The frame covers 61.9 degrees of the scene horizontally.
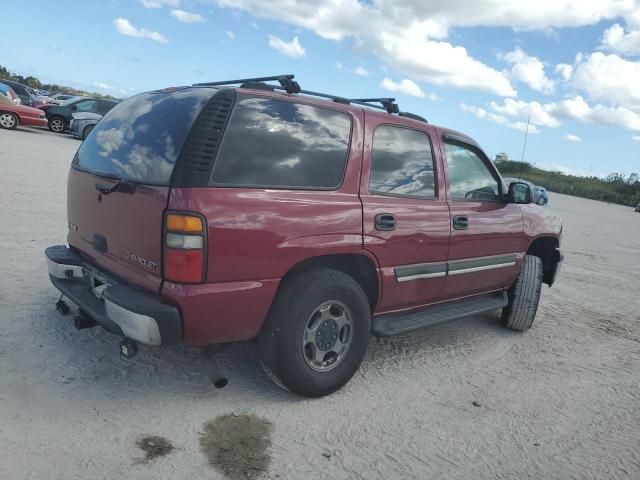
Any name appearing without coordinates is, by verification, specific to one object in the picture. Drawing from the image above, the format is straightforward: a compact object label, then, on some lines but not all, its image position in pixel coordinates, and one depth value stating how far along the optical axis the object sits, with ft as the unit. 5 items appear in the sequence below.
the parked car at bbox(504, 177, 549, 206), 66.54
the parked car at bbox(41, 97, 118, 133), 64.85
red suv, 9.36
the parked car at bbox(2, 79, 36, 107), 78.24
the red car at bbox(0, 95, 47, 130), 56.70
